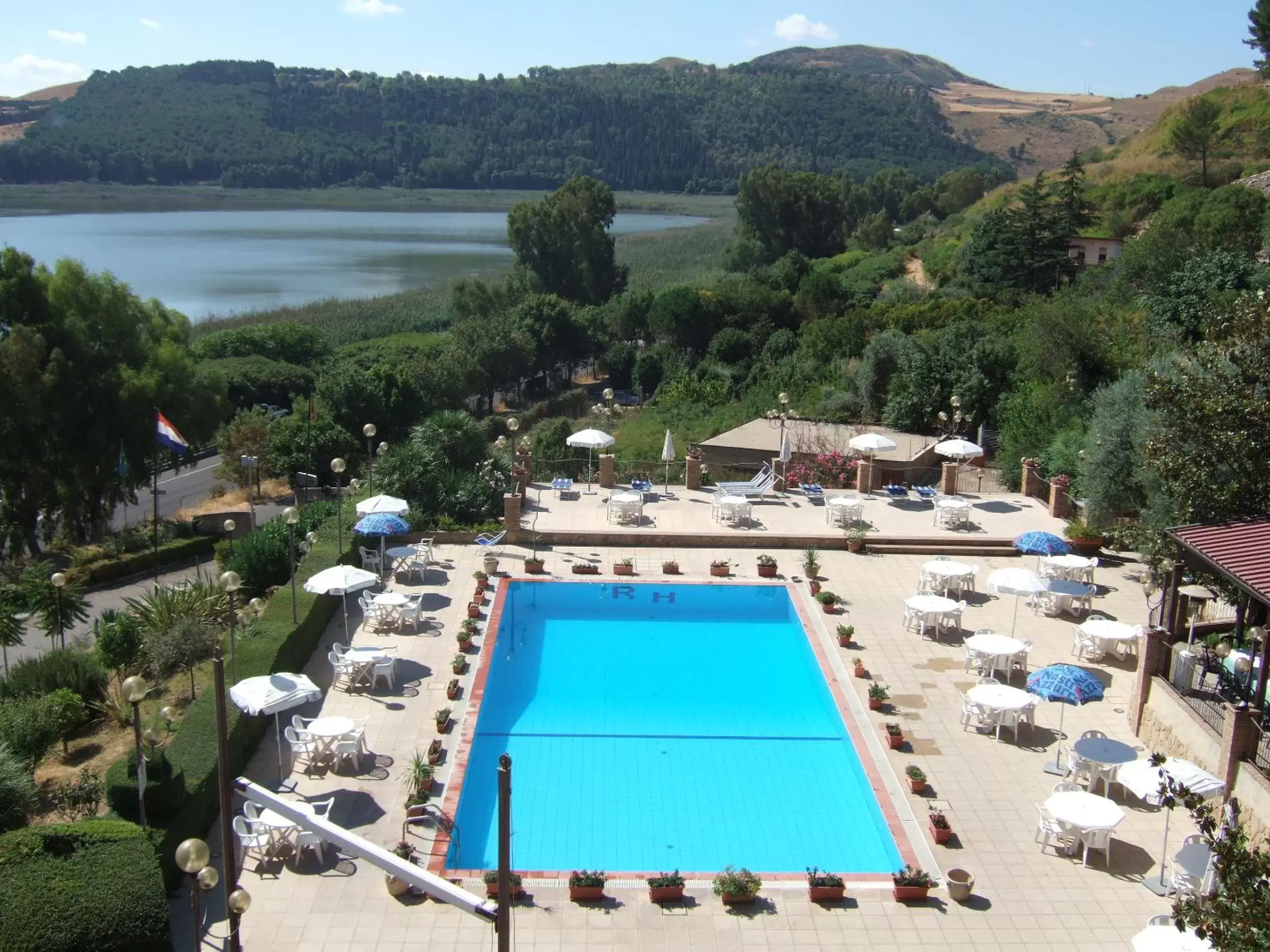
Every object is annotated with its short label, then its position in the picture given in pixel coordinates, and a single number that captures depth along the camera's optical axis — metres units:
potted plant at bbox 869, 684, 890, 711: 15.59
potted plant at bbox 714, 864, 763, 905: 11.17
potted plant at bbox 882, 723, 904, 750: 14.45
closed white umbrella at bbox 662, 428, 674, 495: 25.75
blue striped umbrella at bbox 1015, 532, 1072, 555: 19.56
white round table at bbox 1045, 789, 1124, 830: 11.70
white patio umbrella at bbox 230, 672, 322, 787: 13.37
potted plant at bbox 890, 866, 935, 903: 11.34
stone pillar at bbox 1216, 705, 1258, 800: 12.43
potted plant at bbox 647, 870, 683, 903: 11.23
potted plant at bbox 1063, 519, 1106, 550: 21.83
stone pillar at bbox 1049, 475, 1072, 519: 24.00
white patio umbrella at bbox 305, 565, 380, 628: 17.22
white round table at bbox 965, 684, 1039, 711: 14.48
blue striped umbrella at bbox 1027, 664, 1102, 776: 13.73
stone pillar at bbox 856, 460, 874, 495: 26.05
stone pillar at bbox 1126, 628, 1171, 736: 14.77
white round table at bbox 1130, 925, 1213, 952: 9.36
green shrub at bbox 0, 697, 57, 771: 13.61
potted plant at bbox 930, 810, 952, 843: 12.34
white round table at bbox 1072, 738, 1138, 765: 12.87
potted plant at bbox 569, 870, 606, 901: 11.21
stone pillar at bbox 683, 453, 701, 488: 26.22
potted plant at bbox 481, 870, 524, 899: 11.23
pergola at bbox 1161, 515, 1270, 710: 12.85
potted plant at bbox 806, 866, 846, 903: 11.28
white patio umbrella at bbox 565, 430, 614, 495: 25.33
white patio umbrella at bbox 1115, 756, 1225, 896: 12.05
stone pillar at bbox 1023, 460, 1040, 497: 25.84
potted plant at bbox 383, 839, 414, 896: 11.19
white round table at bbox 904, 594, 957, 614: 18.06
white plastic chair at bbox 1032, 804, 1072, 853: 12.17
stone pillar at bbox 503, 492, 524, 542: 22.73
